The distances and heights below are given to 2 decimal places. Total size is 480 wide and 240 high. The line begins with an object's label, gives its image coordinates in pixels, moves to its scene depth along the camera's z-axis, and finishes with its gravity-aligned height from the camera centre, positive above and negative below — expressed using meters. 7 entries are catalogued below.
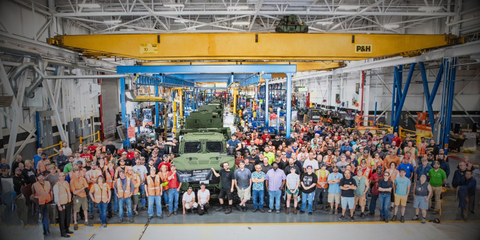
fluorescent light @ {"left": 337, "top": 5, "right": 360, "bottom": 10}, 13.49 +4.84
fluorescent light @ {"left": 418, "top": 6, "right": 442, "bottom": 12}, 13.48 +4.78
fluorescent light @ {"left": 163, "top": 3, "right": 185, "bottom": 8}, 13.87 +5.12
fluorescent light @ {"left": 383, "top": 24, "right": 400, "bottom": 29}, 16.86 +4.88
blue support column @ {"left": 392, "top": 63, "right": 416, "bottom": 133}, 15.55 -0.15
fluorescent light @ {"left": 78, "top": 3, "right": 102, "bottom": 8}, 13.05 +4.70
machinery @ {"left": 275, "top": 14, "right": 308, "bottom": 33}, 10.66 +3.01
